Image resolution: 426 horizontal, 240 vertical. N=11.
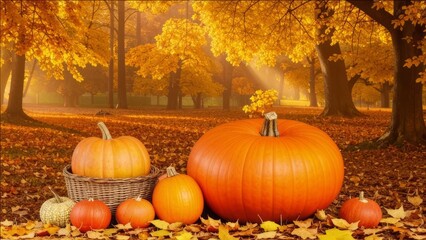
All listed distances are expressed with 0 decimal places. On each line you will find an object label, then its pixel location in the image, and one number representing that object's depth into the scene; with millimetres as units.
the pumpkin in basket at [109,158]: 5133
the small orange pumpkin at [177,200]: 4840
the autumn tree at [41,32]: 10367
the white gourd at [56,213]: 4852
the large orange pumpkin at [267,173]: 4766
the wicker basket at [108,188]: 5070
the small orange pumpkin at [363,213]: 4676
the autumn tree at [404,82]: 10953
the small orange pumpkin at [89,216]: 4668
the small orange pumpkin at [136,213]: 4750
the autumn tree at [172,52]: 20594
